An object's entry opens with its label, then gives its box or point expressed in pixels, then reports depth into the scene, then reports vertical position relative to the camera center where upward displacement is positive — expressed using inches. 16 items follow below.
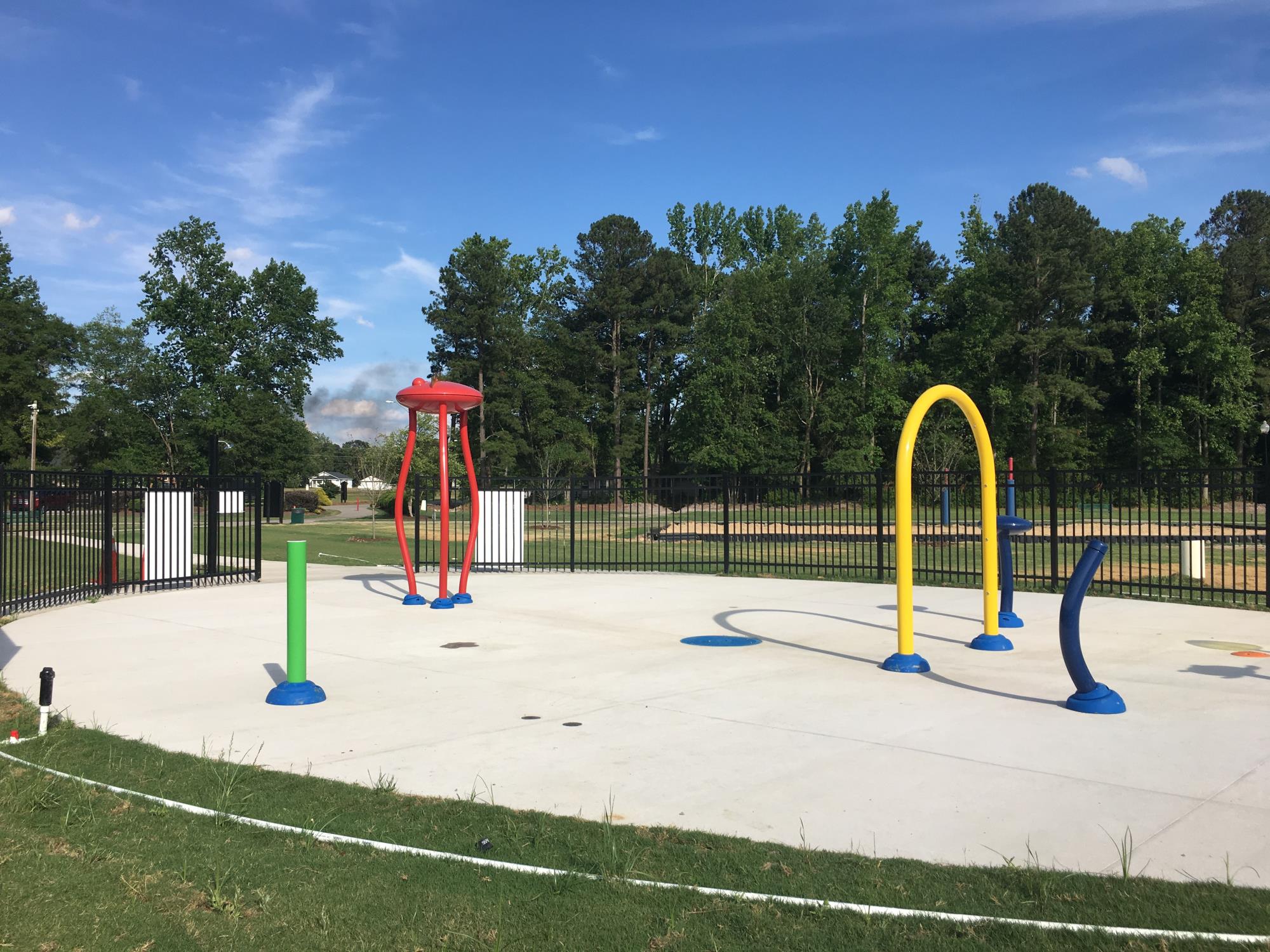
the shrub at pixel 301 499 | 2255.2 -22.3
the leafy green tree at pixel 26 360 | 2482.8 +365.9
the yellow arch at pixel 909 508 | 322.0 -8.2
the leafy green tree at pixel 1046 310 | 2078.0 +390.3
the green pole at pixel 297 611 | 278.7 -35.4
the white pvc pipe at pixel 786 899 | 129.8 -61.5
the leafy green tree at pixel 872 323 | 2331.4 +407.6
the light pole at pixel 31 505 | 492.0 -6.6
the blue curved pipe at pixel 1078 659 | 262.1 -48.5
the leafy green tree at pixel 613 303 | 2551.7 +495.1
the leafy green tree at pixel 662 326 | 2586.1 +433.8
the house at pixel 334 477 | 5132.9 +79.1
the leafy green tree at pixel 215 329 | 2554.1 +448.2
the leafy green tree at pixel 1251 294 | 2146.9 +427.8
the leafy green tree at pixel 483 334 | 2534.4 +418.0
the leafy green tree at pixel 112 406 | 2564.0 +238.9
